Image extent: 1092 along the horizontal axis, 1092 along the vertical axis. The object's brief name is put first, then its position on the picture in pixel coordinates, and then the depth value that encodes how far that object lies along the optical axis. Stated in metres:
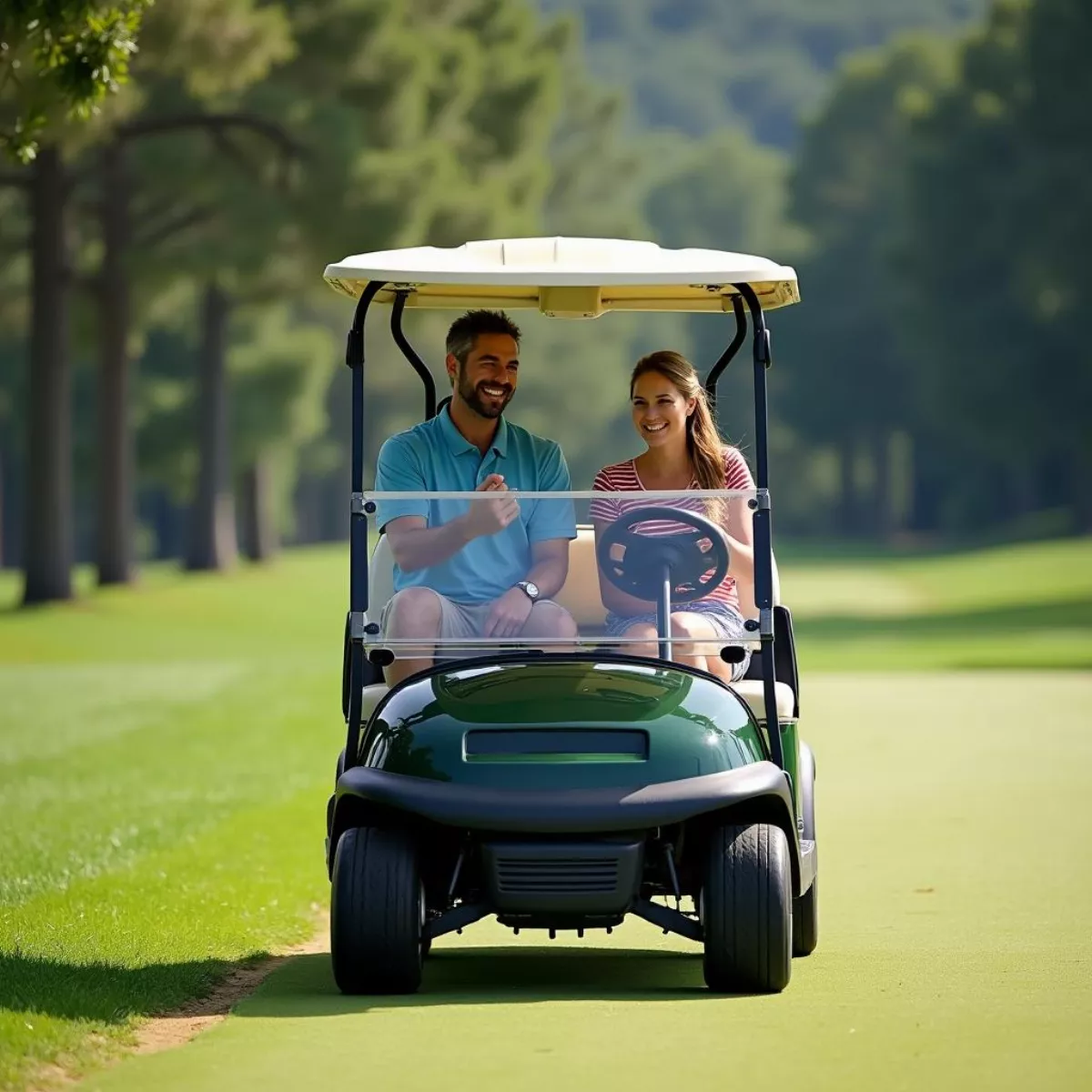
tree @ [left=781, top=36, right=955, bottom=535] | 153.62
